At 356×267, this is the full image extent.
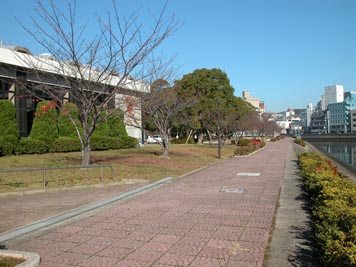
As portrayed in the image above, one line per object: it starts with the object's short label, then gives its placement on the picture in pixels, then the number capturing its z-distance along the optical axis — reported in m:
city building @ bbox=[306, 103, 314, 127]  190.90
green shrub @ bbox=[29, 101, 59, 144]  24.61
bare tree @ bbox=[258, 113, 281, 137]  74.43
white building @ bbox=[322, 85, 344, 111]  189.44
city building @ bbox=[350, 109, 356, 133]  129.38
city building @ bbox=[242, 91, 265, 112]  179.12
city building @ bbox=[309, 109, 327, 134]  163.25
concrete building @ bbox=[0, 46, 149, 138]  23.83
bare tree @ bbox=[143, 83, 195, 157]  22.73
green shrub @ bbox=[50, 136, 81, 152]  24.62
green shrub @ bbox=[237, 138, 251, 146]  51.44
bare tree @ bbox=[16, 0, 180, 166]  14.81
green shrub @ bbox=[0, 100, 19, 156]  20.61
